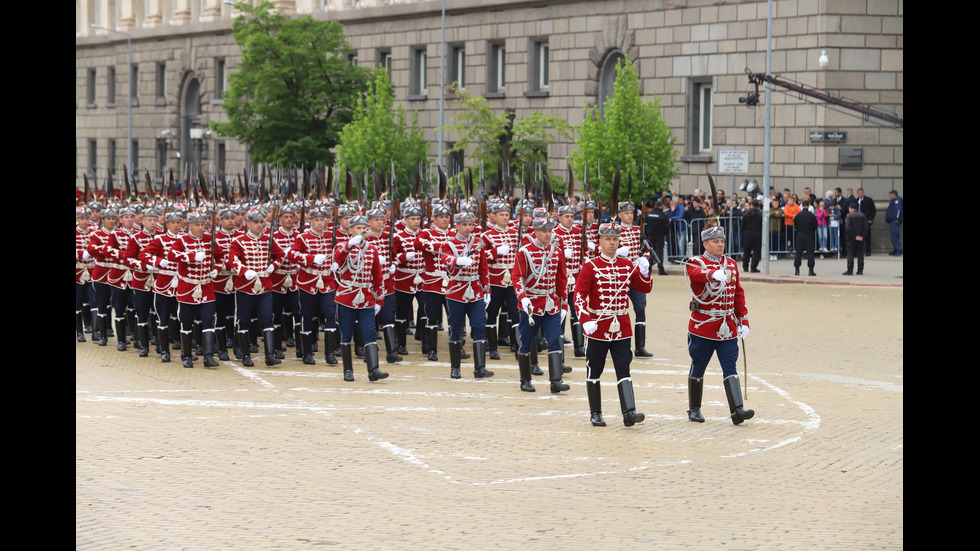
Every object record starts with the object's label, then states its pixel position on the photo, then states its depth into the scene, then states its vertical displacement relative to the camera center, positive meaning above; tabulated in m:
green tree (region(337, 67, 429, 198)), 37.50 +2.37
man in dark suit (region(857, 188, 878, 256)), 32.16 +0.57
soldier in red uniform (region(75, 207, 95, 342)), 19.19 -0.58
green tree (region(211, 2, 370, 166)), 44.22 +4.42
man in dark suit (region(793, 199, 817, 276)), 28.78 -0.06
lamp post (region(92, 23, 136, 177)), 60.70 +5.05
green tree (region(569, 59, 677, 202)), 31.88 +1.95
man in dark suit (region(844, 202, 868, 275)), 28.88 -0.04
